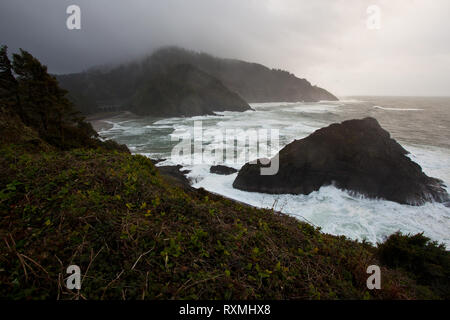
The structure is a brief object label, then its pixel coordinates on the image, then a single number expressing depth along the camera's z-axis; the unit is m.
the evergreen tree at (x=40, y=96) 15.14
